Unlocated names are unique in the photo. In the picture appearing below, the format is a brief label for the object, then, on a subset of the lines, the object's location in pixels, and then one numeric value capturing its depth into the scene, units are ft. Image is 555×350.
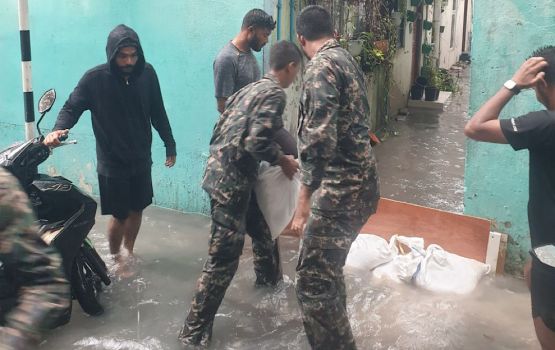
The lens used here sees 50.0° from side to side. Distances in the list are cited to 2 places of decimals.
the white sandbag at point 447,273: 13.96
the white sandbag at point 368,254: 14.97
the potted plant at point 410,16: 34.38
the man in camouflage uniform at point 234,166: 10.94
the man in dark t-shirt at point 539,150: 8.04
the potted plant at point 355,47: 22.44
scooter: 10.89
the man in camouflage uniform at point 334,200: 10.06
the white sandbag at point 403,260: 14.35
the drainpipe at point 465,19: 63.72
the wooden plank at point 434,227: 14.80
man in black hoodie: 13.16
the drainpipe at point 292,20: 17.69
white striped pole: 14.39
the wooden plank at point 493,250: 14.58
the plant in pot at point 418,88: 38.93
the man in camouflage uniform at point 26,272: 5.45
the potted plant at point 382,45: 26.40
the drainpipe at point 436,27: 45.77
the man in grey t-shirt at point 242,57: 15.07
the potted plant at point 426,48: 42.04
